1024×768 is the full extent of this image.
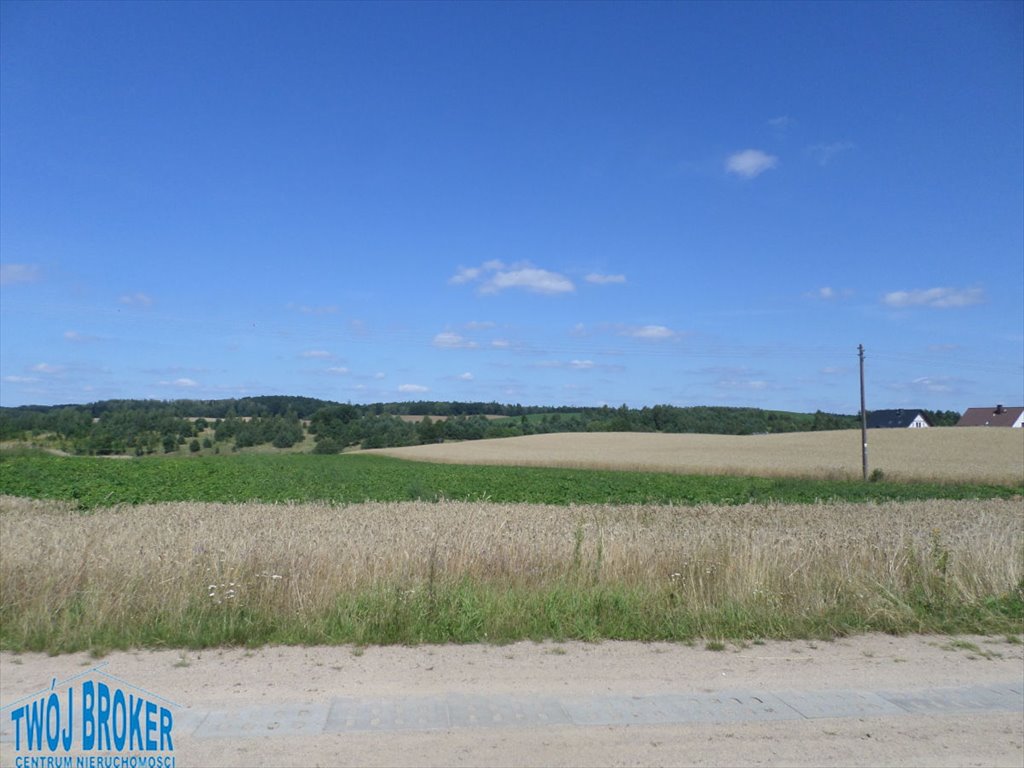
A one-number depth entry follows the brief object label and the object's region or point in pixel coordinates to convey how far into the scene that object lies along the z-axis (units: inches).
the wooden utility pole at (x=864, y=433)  1549.0
